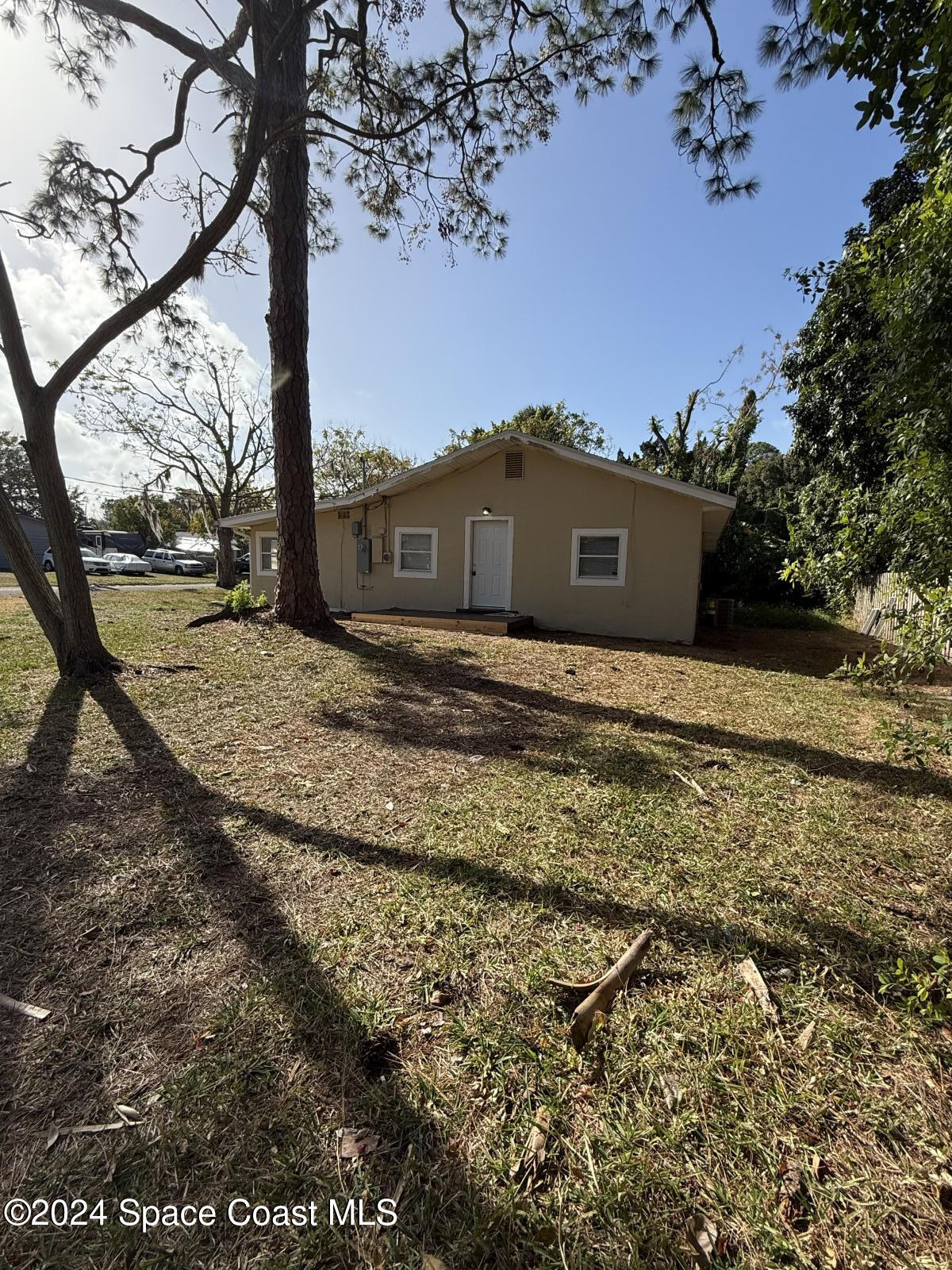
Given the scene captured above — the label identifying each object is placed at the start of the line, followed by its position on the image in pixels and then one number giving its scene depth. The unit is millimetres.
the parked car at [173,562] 34344
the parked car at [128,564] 30562
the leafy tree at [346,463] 28297
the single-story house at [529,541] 9734
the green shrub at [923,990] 1562
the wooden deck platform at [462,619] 9750
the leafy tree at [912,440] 2117
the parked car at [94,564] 27531
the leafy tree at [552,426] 26562
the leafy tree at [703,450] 20203
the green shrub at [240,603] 8008
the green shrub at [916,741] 2266
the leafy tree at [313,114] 4766
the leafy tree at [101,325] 4465
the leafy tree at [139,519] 43750
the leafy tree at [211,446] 20641
